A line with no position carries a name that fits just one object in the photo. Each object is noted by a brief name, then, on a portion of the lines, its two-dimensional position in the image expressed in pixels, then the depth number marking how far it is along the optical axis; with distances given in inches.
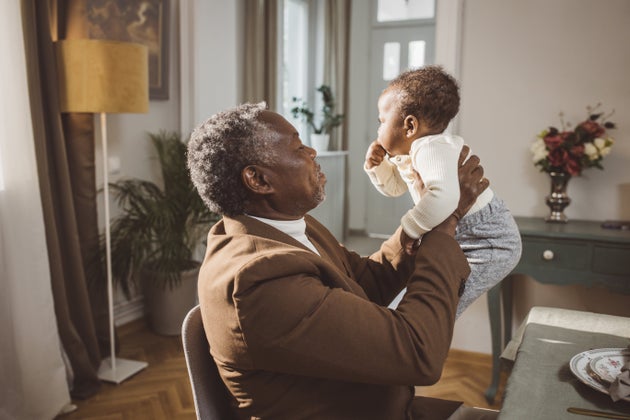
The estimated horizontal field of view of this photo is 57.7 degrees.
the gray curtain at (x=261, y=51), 171.2
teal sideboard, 98.6
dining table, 38.1
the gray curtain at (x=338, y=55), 222.2
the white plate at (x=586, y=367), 40.3
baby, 58.8
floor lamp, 104.4
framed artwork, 126.0
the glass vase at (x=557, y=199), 110.1
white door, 217.5
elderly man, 36.4
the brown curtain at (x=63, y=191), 101.1
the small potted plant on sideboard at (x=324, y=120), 206.7
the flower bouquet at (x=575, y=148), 106.3
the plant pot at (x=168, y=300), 138.6
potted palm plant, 127.4
